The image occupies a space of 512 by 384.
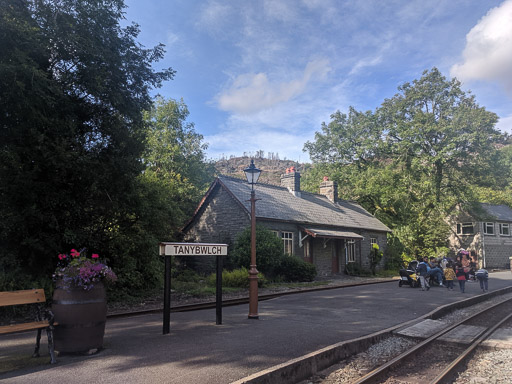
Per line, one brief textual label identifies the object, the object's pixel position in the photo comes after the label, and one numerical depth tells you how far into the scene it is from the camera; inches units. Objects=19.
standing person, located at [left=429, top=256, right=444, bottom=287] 724.0
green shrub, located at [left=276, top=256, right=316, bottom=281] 815.1
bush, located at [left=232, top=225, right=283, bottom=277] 760.3
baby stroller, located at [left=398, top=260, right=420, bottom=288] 700.7
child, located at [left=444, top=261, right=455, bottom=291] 666.8
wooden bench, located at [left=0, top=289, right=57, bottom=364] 220.1
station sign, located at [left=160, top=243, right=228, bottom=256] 299.4
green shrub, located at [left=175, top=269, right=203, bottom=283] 800.5
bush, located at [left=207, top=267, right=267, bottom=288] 687.7
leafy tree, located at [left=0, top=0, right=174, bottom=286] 391.9
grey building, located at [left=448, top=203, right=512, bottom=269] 1552.7
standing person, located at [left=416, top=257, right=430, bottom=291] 661.9
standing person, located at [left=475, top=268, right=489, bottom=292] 653.1
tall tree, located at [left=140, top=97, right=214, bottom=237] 1242.0
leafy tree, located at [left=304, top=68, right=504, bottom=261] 1338.6
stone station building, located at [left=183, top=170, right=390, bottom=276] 887.7
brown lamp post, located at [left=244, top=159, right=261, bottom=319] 363.9
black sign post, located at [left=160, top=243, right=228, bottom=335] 297.9
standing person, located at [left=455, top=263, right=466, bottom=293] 634.2
